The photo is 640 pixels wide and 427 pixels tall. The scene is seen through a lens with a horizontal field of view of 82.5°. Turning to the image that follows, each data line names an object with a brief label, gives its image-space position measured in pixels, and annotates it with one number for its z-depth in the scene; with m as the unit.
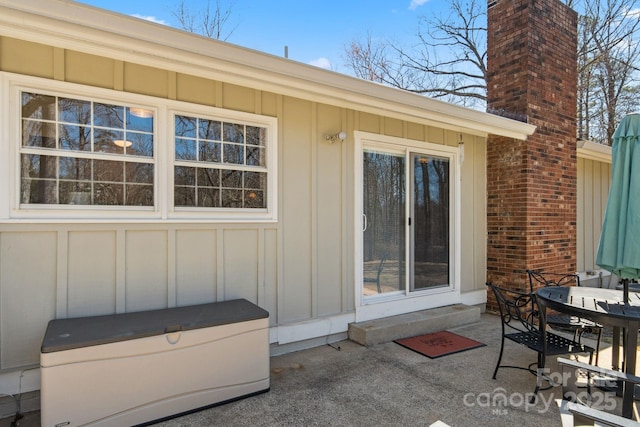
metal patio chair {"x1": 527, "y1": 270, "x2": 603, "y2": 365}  3.32
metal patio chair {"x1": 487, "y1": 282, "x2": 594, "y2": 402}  2.87
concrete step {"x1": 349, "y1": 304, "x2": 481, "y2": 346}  4.05
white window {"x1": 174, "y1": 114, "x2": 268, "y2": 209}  3.32
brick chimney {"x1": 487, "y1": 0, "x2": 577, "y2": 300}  5.24
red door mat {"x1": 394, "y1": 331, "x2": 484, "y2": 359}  3.84
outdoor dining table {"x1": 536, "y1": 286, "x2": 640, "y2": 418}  2.43
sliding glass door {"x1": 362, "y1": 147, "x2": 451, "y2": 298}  4.52
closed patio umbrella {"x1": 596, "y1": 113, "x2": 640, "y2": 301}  2.73
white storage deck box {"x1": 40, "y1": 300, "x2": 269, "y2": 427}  2.19
